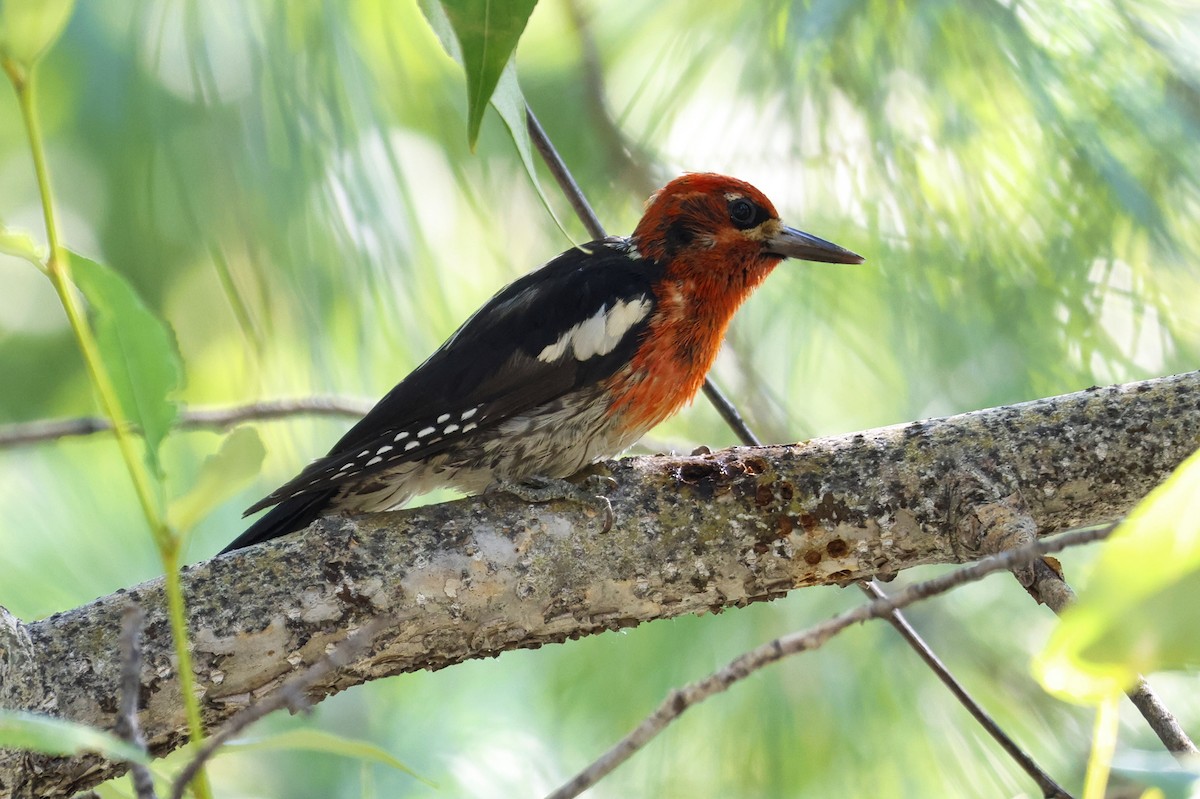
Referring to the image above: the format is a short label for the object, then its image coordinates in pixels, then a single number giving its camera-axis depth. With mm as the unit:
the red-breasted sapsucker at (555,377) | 5281
